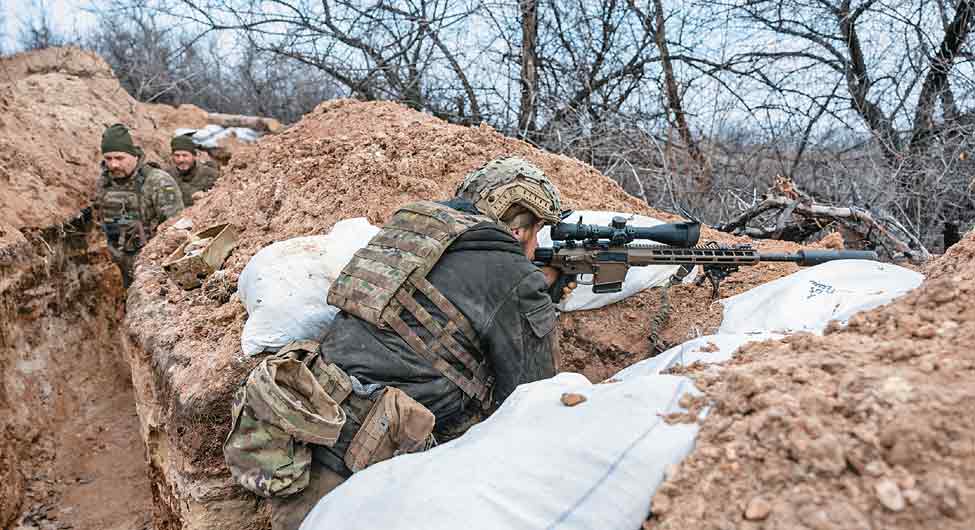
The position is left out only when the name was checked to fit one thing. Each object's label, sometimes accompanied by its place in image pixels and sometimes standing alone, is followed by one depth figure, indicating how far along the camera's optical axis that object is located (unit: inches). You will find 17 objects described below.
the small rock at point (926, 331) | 50.1
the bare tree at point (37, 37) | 481.1
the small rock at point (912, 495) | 36.4
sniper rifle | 115.1
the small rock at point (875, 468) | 38.2
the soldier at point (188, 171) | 272.7
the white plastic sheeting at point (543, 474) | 46.7
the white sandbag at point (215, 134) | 345.7
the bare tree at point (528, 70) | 261.9
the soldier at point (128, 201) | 236.4
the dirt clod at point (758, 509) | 39.7
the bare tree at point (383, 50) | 261.0
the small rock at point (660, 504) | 44.7
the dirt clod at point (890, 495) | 36.4
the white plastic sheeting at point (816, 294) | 92.8
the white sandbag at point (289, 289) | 94.8
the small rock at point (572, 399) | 57.1
